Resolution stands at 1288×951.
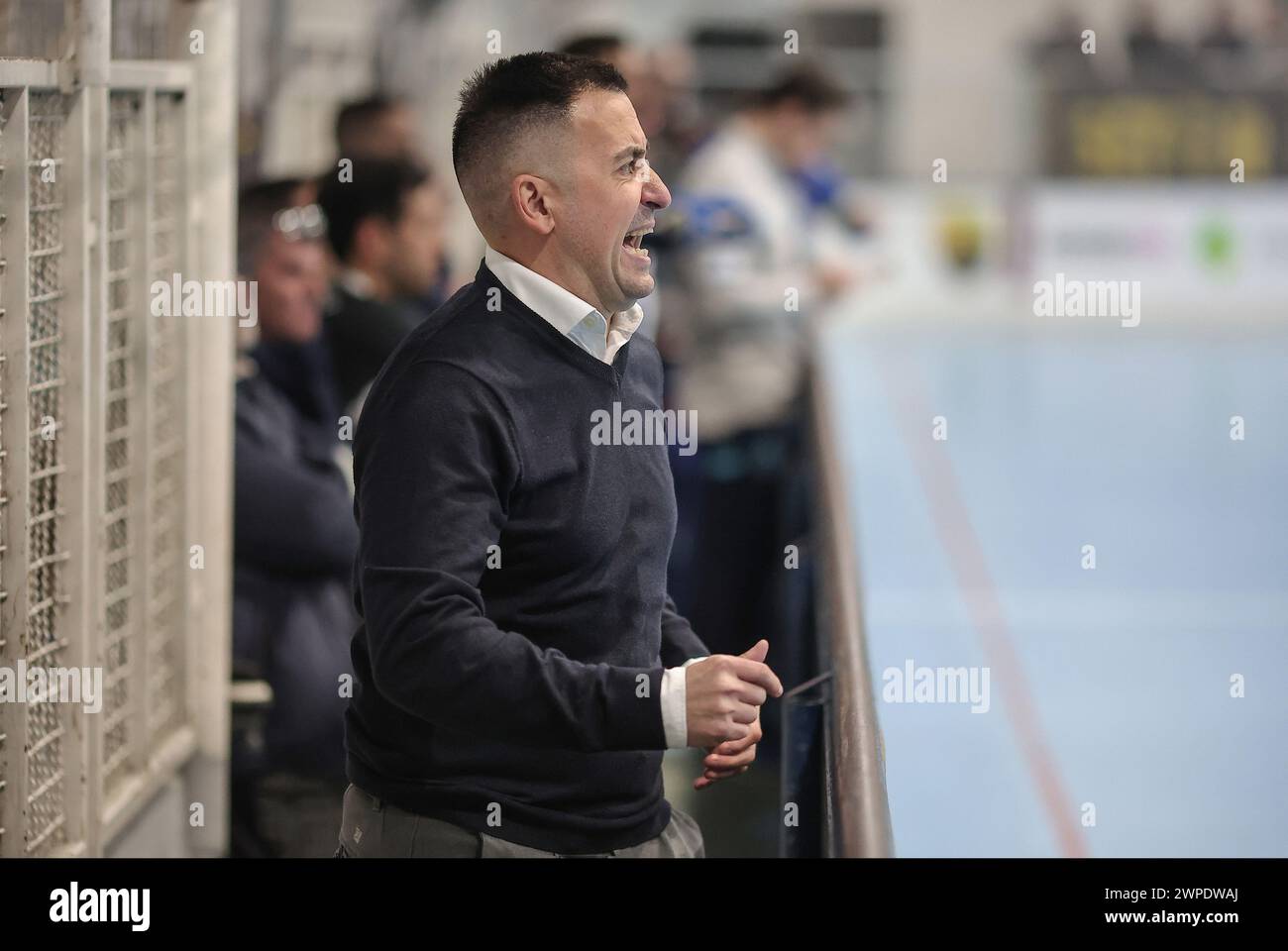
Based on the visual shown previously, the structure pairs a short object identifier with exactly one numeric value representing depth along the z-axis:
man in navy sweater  4.02
